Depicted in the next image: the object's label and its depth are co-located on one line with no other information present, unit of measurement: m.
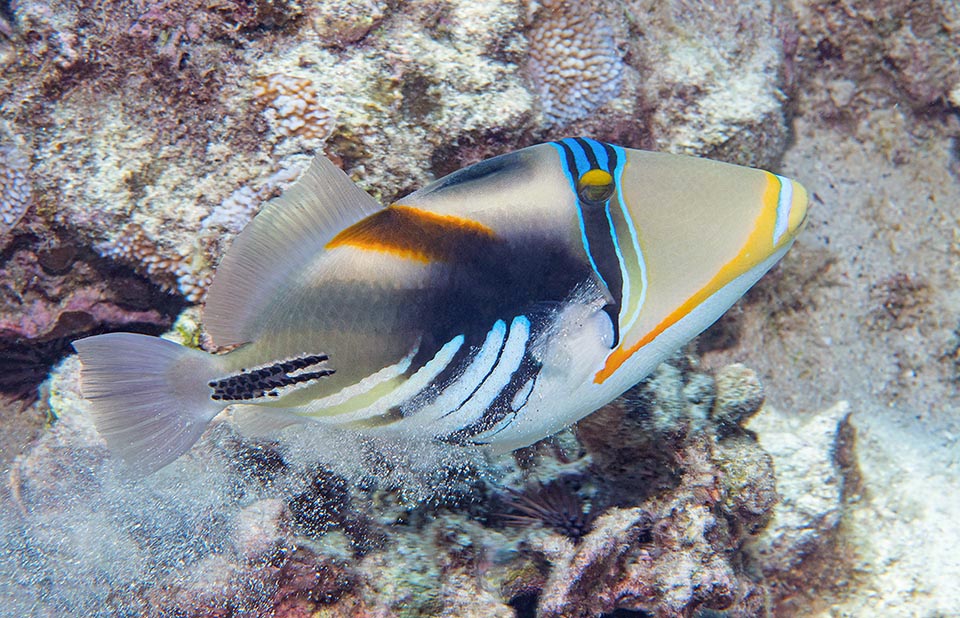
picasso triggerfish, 1.51
